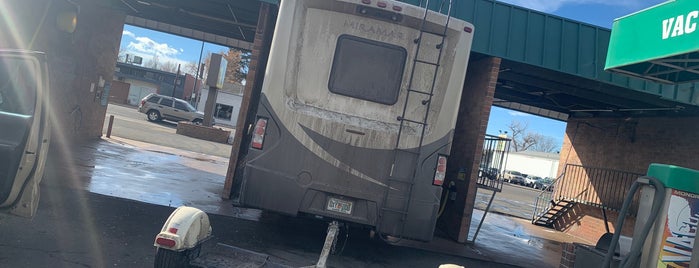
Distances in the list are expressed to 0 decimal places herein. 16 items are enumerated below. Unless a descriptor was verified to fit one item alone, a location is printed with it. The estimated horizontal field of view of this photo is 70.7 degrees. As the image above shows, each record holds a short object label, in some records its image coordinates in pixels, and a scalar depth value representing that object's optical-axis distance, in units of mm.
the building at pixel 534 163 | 68794
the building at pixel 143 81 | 54281
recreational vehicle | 5484
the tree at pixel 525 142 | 99225
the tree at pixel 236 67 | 57562
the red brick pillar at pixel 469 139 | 9203
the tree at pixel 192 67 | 89031
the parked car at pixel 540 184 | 54219
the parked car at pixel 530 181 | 54981
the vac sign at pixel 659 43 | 5191
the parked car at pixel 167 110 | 30625
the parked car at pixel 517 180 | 56119
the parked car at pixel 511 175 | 56250
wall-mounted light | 4758
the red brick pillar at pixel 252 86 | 8883
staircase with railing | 13320
